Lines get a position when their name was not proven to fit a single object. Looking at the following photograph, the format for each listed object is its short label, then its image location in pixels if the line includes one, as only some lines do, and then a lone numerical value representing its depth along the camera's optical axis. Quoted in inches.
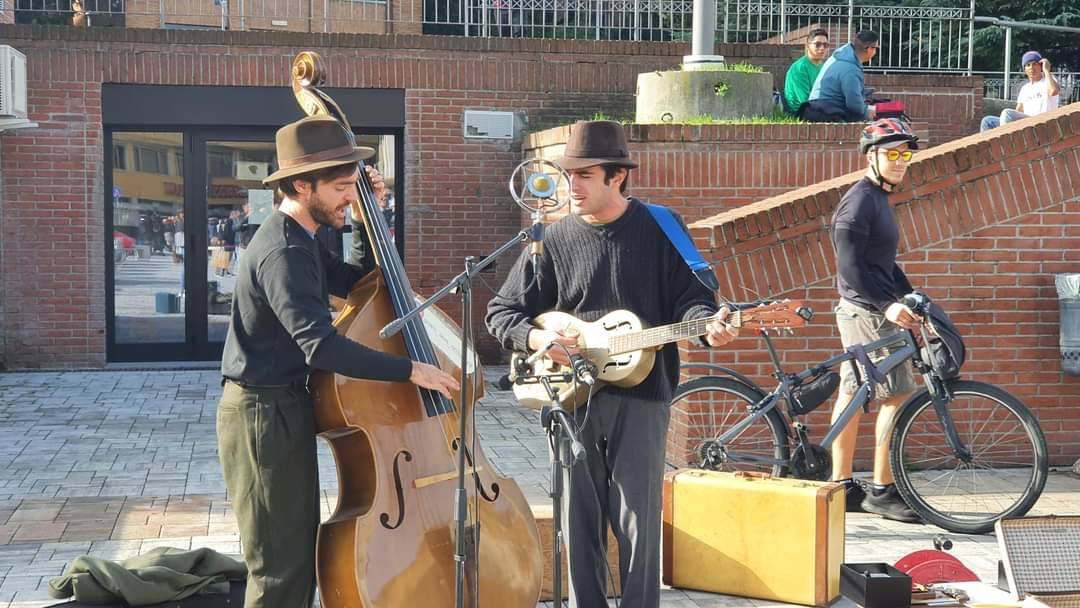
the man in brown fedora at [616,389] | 192.4
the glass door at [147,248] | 535.5
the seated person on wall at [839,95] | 466.3
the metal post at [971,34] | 596.7
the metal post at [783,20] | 606.2
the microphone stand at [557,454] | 178.1
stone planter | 448.8
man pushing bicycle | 275.7
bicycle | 277.4
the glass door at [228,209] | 543.2
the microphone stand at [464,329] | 173.3
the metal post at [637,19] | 581.6
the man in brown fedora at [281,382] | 179.5
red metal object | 227.0
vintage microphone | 177.6
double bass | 177.2
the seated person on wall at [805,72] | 498.6
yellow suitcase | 227.3
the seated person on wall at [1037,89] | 561.0
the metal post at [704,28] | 450.3
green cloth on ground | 196.1
